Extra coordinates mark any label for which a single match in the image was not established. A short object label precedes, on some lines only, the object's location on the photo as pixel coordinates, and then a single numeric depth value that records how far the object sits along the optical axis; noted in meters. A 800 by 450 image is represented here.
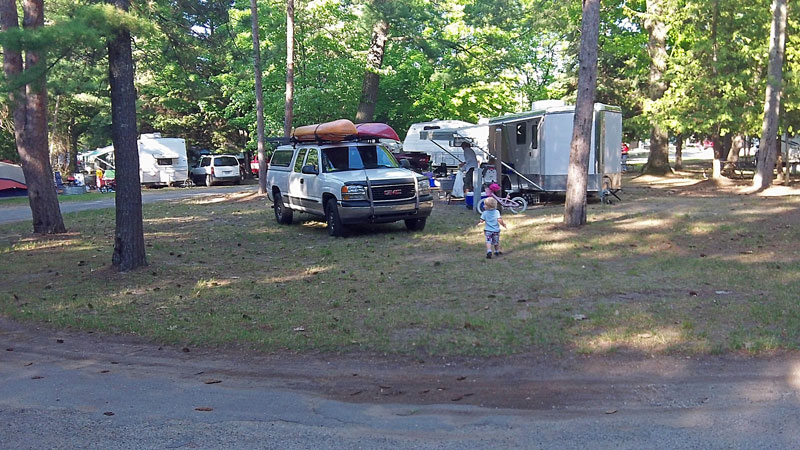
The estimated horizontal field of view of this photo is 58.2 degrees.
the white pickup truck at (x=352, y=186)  14.32
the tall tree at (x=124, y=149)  10.14
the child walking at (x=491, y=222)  11.26
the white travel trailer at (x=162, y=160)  37.66
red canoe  21.97
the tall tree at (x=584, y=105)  13.66
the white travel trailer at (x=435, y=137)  32.28
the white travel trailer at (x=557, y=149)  18.66
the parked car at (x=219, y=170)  39.62
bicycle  17.58
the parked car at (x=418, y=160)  30.31
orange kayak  16.02
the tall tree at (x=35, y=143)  14.89
